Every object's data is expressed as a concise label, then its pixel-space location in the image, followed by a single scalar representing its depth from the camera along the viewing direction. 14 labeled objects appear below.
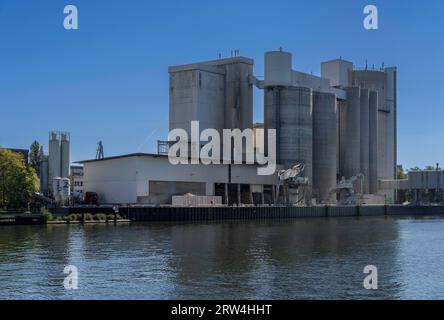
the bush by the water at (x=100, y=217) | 84.81
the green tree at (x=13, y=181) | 93.62
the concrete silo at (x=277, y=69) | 126.75
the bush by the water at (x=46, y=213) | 78.50
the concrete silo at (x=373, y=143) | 153.62
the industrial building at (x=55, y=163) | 114.12
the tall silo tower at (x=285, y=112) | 126.44
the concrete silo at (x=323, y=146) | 134.62
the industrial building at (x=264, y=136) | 103.06
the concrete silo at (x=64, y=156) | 115.00
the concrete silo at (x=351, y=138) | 146.50
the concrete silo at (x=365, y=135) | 150.75
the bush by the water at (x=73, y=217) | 81.69
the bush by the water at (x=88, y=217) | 83.28
